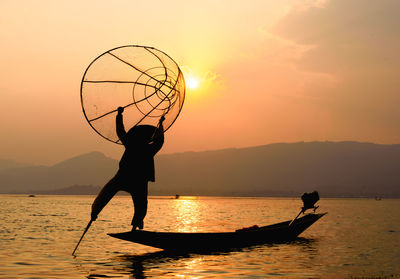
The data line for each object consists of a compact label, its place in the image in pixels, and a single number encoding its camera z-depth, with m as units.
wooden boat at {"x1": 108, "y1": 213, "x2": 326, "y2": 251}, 18.84
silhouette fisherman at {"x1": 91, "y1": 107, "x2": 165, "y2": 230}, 15.61
